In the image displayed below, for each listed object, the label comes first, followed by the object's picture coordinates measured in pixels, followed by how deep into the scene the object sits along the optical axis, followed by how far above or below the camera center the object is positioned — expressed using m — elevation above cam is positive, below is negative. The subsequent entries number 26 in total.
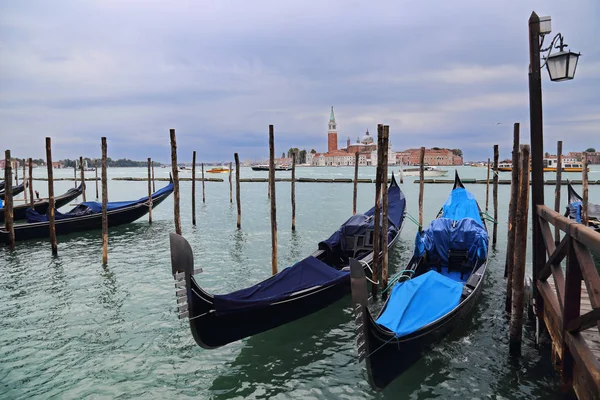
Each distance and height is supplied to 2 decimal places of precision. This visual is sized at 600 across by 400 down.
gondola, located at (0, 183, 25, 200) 17.53 -0.42
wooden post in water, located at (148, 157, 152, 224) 12.31 -0.85
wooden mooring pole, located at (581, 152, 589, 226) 8.03 -0.58
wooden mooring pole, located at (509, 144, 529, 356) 3.50 -0.65
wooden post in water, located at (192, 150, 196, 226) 12.60 -0.06
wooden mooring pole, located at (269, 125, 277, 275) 6.37 -0.33
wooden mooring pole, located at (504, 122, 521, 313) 4.06 -0.37
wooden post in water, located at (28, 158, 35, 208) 12.36 -0.30
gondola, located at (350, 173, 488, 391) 2.97 -1.21
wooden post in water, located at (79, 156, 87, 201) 14.94 +0.24
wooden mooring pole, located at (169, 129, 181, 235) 7.52 +0.04
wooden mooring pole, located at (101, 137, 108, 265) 7.42 -0.44
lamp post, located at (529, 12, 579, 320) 3.34 +0.69
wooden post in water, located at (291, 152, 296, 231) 11.46 -0.74
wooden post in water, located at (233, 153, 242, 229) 11.79 -0.28
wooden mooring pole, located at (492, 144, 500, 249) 8.65 -0.65
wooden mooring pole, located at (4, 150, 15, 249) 8.15 -0.51
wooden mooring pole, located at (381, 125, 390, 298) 5.17 -0.41
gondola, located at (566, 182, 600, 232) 8.45 -0.83
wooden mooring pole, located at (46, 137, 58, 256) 7.80 -0.42
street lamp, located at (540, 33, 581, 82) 3.26 +0.89
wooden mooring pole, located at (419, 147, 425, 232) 9.98 -0.49
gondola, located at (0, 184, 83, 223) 12.72 -0.91
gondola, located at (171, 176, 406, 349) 3.39 -1.19
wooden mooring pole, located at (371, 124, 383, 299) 5.22 -0.58
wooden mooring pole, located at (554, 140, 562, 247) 8.57 -0.16
